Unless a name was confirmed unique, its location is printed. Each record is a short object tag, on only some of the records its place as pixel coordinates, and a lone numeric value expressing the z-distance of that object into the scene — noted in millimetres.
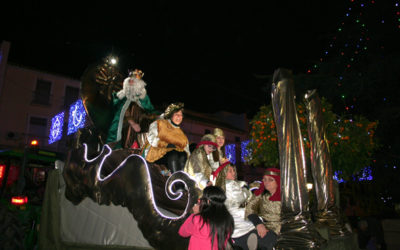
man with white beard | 5883
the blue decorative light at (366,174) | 10271
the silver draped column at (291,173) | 3748
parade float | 3947
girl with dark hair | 2807
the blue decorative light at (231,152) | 16531
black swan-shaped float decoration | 4031
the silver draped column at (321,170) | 5637
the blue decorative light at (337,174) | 8016
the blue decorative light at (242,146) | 15220
